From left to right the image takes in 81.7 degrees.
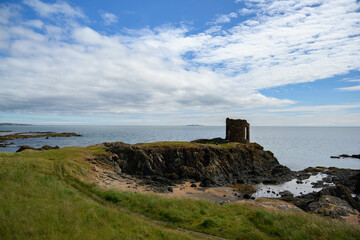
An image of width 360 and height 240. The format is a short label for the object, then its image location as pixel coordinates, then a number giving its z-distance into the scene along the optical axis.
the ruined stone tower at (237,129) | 51.59
